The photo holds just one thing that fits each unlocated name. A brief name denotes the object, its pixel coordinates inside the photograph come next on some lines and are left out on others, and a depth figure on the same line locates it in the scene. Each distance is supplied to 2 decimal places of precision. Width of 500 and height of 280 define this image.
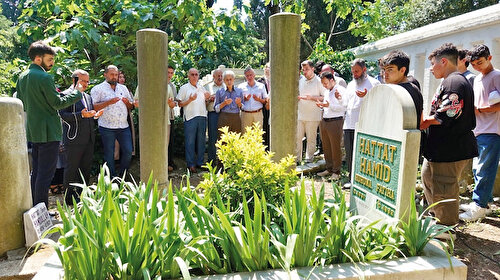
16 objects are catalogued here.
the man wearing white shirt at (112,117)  5.12
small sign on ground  3.03
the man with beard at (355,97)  5.18
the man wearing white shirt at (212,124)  6.48
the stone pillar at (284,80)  2.84
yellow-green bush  2.38
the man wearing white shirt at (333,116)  5.73
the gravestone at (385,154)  2.27
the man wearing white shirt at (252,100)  6.30
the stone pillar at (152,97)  2.95
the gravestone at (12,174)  2.95
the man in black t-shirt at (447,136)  3.13
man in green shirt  3.62
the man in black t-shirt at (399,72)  3.06
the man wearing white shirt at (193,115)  6.22
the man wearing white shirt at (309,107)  6.15
